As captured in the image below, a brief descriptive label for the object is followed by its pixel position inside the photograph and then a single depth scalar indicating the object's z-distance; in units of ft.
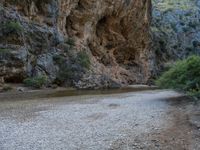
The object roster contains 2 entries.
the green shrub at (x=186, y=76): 36.37
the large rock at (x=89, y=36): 70.40
